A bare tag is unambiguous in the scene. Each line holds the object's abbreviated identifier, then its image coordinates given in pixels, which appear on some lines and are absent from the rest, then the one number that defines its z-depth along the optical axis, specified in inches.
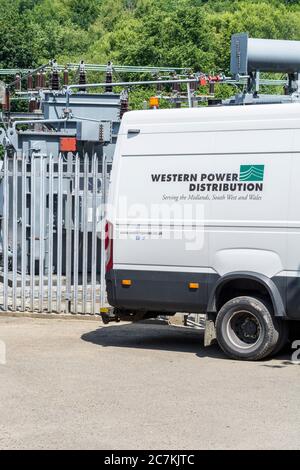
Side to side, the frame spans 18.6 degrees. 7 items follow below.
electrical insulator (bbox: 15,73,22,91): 811.8
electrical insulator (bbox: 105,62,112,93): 814.5
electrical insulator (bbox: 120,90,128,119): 759.7
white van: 402.0
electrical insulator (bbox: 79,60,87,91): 805.2
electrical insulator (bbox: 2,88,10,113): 722.8
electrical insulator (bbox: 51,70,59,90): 796.9
